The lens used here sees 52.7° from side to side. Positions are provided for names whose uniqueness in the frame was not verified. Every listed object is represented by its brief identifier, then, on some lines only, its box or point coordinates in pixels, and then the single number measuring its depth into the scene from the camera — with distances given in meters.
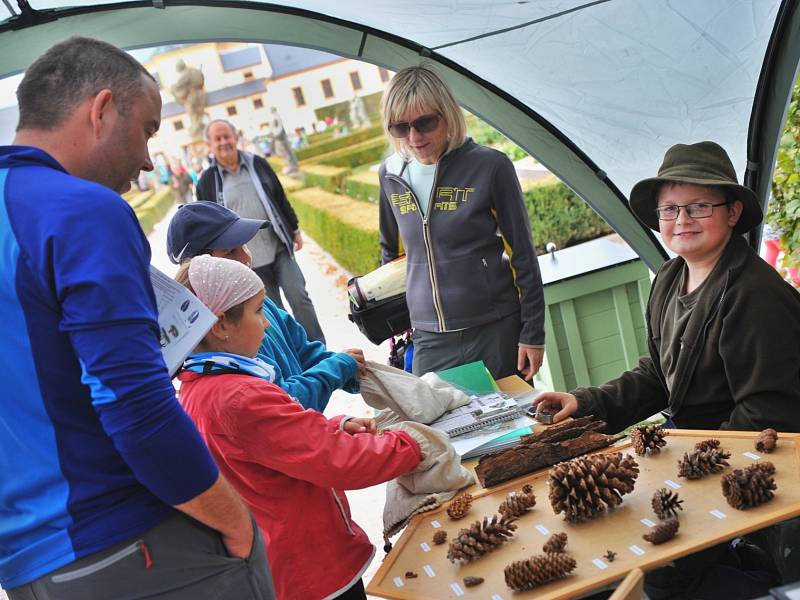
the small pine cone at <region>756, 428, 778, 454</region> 1.79
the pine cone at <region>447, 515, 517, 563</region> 1.69
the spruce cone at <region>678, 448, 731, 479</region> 1.76
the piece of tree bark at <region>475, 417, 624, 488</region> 2.05
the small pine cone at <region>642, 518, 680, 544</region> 1.54
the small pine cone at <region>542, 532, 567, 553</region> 1.60
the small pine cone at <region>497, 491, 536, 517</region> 1.83
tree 5.08
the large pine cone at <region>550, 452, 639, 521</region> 1.71
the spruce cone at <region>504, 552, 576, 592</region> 1.52
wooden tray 1.51
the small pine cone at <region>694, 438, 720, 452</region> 1.84
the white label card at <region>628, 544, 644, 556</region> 1.54
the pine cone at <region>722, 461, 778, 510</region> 1.57
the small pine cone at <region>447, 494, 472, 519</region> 1.93
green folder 2.81
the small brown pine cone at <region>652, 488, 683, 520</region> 1.62
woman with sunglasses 3.25
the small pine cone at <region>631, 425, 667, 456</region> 1.97
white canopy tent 3.32
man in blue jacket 1.32
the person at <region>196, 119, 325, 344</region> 5.68
